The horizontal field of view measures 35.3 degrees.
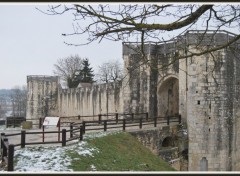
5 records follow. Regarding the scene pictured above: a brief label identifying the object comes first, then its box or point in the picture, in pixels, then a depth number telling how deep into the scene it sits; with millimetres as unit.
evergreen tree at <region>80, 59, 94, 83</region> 48600
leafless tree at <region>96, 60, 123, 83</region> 55375
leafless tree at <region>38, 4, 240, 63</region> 6559
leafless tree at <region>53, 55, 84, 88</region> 52594
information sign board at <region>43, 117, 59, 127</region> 13576
